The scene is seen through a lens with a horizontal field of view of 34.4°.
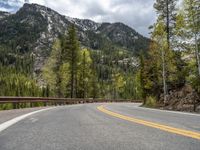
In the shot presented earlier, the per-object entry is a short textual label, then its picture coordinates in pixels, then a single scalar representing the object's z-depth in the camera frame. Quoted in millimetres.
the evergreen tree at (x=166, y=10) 38375
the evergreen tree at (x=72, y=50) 55875
